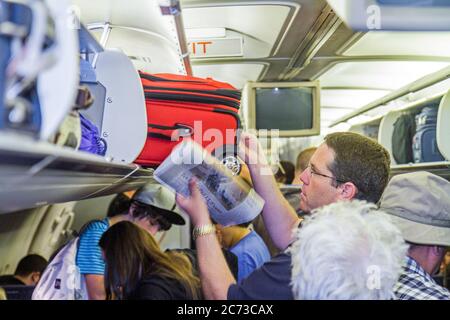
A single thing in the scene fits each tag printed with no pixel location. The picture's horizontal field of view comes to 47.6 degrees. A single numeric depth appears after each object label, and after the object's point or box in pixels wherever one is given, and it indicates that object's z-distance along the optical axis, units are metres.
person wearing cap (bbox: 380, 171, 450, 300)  1.97
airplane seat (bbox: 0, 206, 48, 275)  3.83
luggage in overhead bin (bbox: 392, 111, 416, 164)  4.04
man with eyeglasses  1.48
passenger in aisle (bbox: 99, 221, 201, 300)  1.94
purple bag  1.48
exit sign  3.16
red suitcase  1.91
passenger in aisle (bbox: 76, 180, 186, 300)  2.19
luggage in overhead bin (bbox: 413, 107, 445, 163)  3.63
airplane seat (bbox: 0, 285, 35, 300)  2.17
